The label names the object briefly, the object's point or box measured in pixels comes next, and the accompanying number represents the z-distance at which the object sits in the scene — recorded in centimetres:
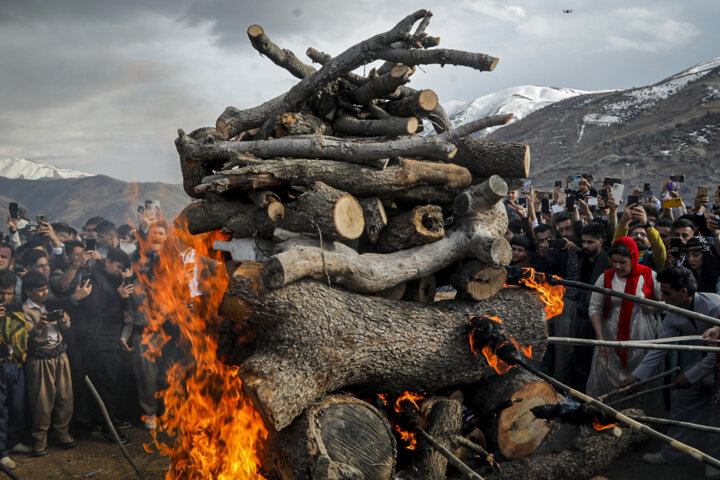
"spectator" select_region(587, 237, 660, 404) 575
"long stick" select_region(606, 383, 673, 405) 454
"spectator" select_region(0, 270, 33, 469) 625
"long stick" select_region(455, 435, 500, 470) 481
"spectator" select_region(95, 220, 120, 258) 891
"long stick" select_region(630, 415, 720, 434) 340
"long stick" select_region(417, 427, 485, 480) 346
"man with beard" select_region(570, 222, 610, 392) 658
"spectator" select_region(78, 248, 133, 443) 716
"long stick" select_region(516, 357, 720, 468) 285
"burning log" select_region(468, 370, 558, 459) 515
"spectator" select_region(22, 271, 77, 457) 654
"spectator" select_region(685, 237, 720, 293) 580
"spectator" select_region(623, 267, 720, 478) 509
